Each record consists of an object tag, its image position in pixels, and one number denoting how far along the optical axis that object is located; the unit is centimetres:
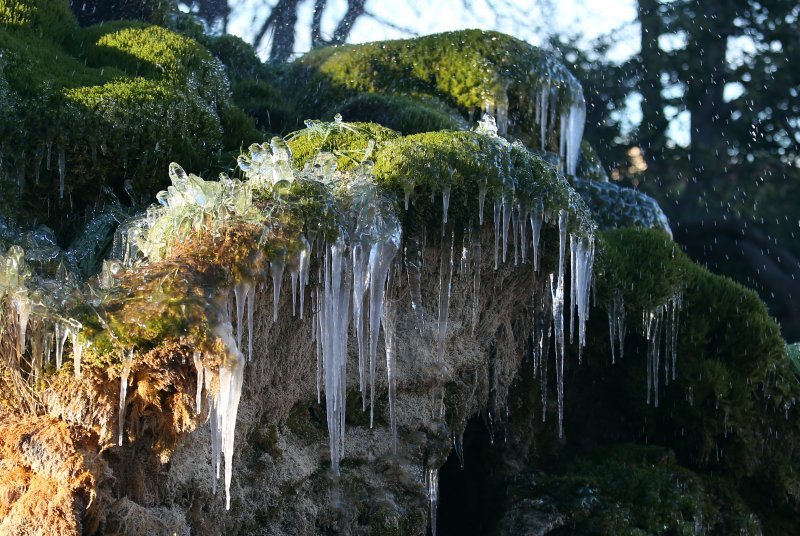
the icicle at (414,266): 532
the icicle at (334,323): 462
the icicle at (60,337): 404
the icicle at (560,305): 552
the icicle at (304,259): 450
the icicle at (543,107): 839
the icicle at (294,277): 446
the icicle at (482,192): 530
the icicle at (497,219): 534
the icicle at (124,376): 397
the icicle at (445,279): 545
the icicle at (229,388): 397
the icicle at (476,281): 549
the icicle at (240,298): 423
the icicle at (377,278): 479
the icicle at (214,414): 401
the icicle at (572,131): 855
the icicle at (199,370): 397
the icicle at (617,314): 679
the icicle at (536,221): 543
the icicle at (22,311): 405
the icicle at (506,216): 535
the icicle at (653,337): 695
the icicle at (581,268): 567
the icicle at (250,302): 429
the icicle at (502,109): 823
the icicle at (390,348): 516
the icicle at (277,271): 440
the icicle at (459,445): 649
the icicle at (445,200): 520
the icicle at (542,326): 613
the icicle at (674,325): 713
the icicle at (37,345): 408
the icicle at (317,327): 475
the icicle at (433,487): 588
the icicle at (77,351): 397
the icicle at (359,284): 472
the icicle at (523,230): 542
